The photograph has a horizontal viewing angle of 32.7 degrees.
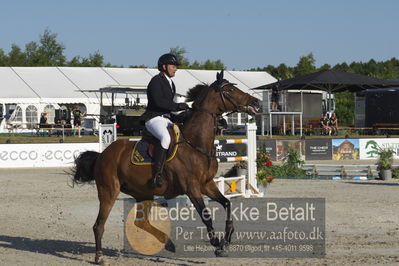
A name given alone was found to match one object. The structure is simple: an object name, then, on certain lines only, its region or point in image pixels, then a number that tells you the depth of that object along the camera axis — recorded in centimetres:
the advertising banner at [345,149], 3216
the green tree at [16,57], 8006
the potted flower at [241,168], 1748
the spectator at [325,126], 4003
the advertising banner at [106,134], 1875
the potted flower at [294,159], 2372
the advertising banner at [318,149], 3177
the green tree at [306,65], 7862
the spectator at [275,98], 4153
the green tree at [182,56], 8381
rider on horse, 938
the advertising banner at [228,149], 2223
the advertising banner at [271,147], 3068
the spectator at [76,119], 3731
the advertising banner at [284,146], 3084
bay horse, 923
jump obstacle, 1605
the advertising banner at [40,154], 2814
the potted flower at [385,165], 2214
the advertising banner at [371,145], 3272
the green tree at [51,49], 8406
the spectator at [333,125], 4025
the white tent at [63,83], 4134
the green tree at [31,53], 7894
